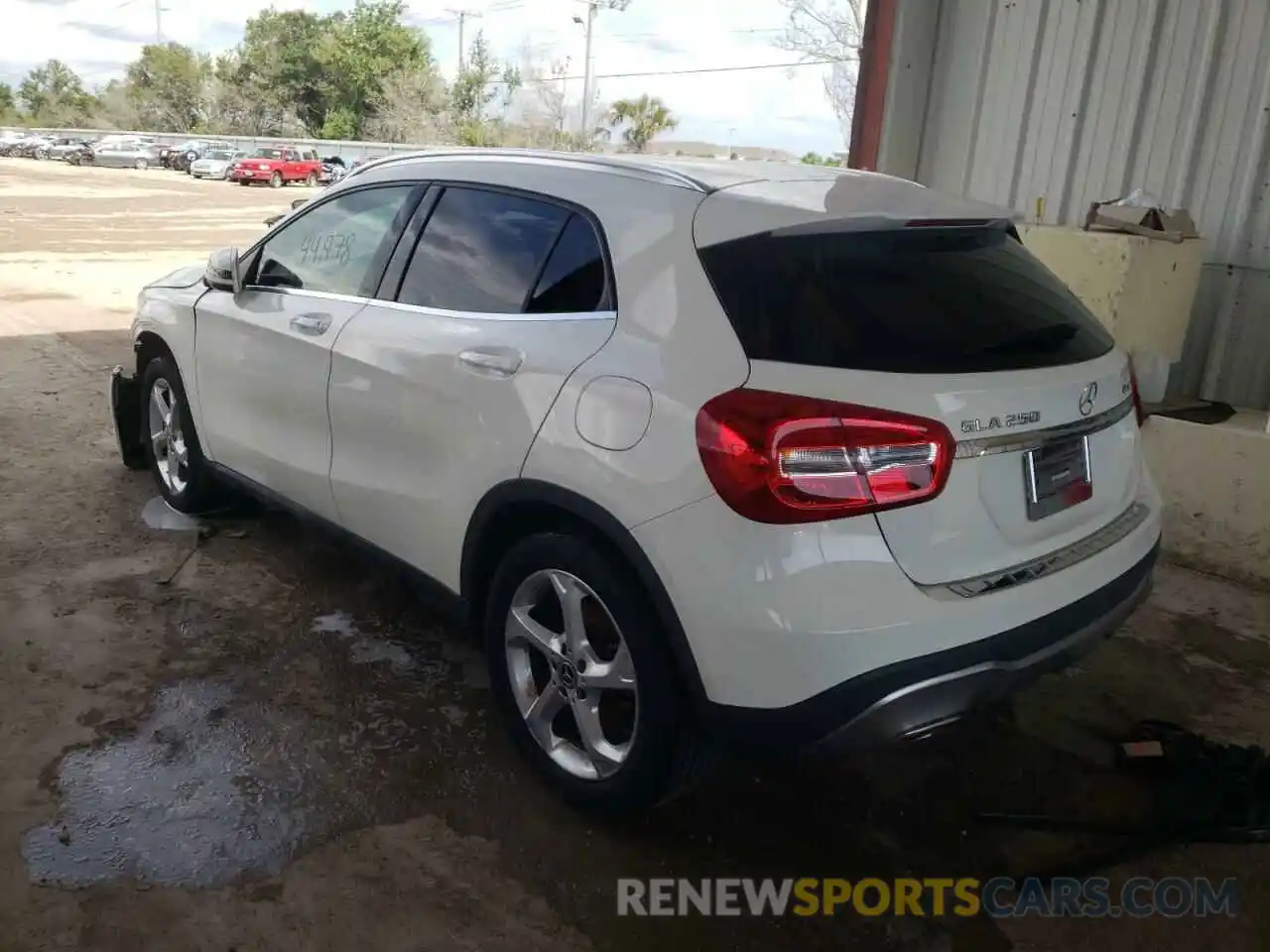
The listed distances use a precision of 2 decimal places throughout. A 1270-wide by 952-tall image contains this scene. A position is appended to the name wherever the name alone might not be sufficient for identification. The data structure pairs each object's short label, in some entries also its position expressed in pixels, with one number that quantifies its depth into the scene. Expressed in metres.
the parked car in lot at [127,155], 49.00
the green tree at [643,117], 49.66
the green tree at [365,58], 60.03
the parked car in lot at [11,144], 58.19
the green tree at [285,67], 64.06
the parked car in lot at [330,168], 41.09
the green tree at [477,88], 59.16
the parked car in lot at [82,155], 49.97
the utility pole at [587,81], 50.48
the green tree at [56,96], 82.56
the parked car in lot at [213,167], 41.59
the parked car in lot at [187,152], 46.10
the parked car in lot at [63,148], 50.56
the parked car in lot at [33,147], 54.88
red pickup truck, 38.31
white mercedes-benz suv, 2.26
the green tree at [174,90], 74.12
